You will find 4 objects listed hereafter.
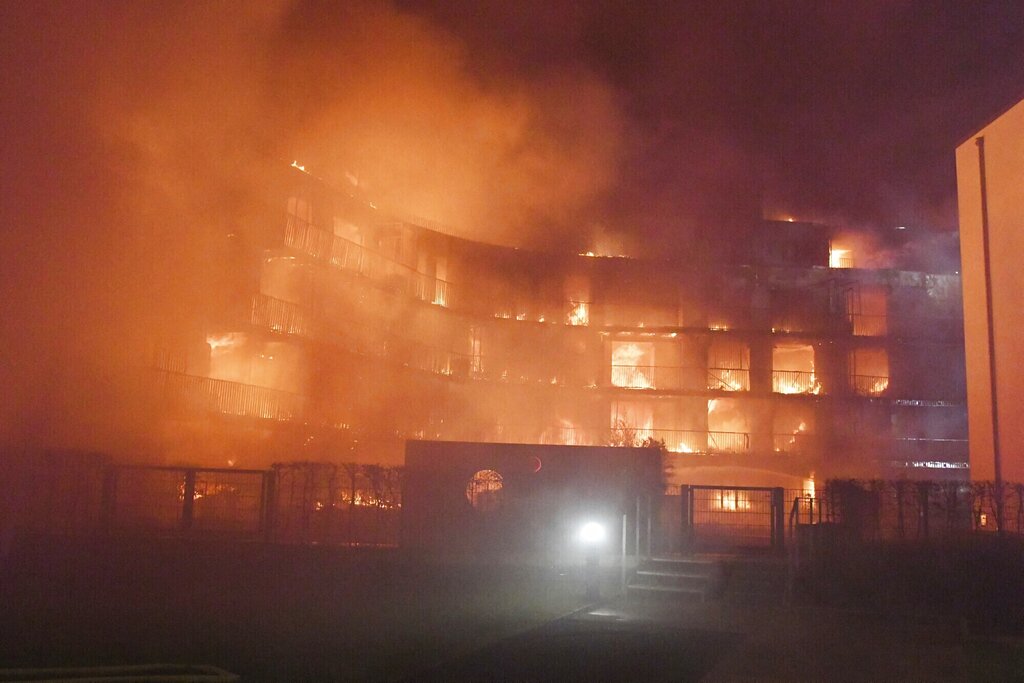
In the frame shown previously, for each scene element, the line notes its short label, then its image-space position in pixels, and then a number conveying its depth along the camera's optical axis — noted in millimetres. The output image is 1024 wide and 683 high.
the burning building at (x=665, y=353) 27922
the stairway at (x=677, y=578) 12289
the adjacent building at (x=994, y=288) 19078
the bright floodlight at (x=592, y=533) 11617
